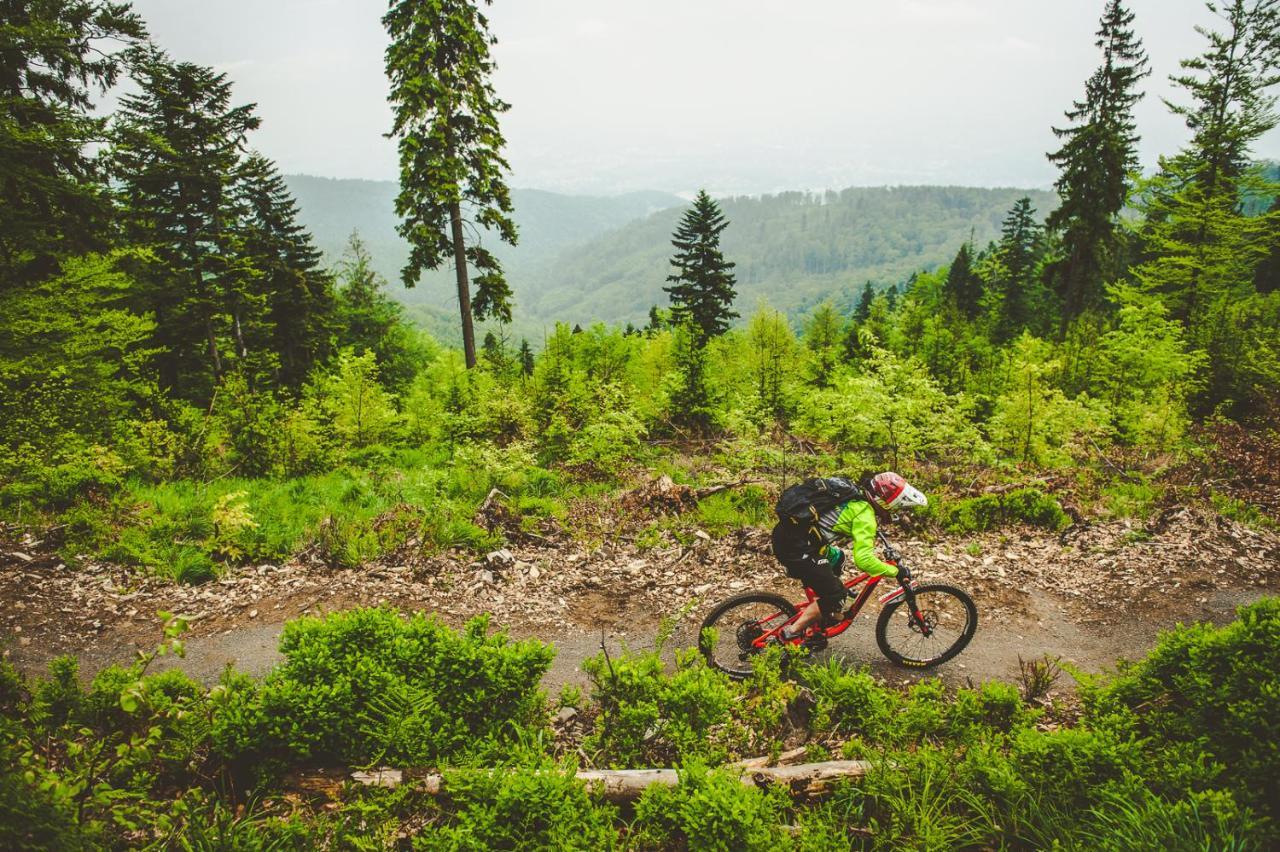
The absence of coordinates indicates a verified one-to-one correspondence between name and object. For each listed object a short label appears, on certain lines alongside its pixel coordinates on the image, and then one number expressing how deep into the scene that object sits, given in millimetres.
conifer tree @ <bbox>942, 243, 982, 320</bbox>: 49000
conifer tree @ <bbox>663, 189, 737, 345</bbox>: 31828
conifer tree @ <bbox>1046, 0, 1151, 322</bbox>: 24094
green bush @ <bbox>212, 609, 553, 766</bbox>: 4094
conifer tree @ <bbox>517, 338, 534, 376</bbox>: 38406
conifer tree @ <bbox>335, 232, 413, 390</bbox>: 35562
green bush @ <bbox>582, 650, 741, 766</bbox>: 4418
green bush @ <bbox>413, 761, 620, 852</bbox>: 3316
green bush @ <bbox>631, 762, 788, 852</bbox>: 3328
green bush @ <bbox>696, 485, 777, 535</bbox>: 9289
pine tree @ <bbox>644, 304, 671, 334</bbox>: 30553
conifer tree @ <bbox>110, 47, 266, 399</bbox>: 19422
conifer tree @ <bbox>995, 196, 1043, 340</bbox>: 45812
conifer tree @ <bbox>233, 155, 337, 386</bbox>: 27453
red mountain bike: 5711
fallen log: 3893
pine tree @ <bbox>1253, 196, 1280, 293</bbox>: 37603
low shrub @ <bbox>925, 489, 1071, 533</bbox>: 9227
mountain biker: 5250
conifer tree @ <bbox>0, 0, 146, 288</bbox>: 9891
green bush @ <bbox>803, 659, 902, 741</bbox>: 4695
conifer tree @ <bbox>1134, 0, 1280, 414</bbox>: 20766
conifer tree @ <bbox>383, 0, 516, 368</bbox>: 14516
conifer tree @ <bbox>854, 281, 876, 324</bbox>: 62344
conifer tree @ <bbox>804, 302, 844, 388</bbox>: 20194
